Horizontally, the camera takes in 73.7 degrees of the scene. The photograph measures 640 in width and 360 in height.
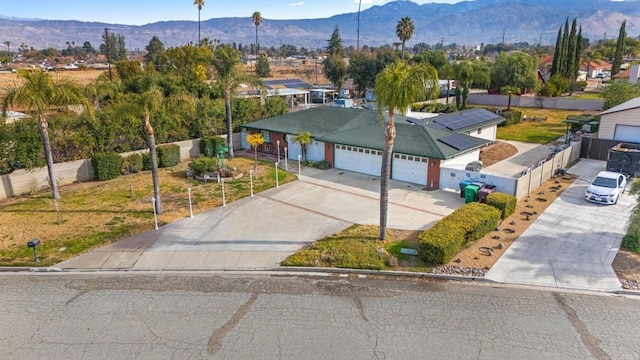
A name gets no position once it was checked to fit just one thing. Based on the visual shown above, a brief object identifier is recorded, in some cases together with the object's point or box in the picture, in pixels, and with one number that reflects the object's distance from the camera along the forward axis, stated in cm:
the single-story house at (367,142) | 2548
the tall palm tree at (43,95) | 2123
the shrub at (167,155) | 3091
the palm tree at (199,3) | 8675
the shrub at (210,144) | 3408
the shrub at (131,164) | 2936
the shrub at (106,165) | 2783
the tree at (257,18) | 10256
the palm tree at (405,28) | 7306
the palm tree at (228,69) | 3027
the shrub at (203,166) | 2780
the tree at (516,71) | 6275
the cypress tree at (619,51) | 7806
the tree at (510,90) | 5141
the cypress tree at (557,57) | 6702
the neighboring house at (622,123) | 3045
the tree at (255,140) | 2913
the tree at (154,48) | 9236
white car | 2167
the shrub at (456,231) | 1540
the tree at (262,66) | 9612
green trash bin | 2192
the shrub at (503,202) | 1941
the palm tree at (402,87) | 1511
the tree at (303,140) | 3005
